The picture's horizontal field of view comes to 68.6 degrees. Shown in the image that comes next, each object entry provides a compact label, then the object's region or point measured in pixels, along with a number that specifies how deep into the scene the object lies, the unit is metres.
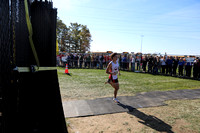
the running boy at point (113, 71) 5.82
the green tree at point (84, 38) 41.08
